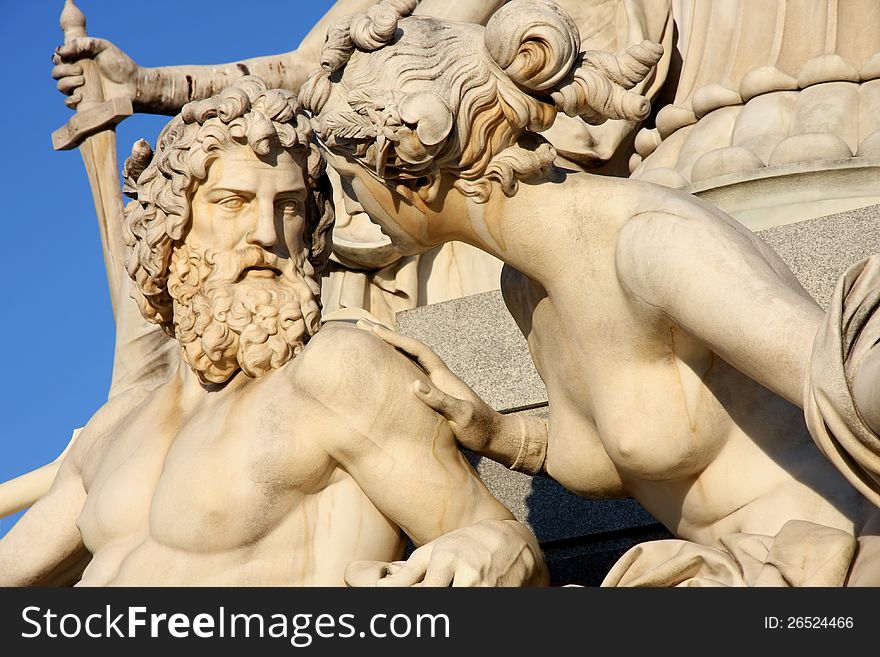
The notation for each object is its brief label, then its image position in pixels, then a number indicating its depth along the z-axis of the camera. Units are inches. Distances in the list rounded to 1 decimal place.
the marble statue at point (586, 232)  364.8
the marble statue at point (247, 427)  392.5
